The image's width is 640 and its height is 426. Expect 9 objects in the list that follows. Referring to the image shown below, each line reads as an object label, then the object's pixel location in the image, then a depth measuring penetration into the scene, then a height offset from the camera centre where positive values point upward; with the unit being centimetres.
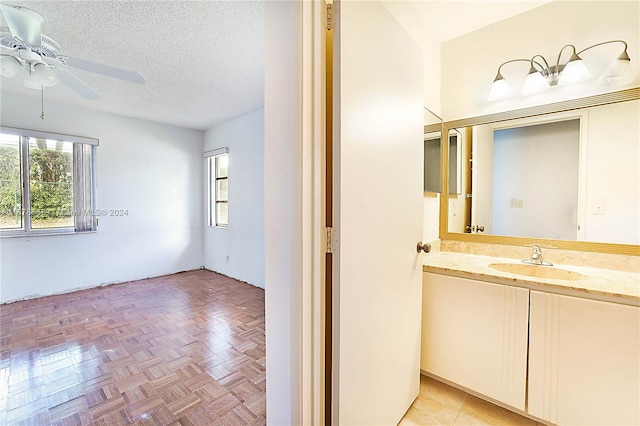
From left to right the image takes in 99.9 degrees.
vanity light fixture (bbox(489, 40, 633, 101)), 145 +80
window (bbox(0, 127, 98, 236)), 313 +29
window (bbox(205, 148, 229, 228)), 454 +31
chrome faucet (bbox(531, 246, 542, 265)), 167 -30
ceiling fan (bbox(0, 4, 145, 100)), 143 +96
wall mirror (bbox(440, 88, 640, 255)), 150 +21
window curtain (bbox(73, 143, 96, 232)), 356 +26
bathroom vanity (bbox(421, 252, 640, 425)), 116 -64
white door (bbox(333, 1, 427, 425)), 98 -3
